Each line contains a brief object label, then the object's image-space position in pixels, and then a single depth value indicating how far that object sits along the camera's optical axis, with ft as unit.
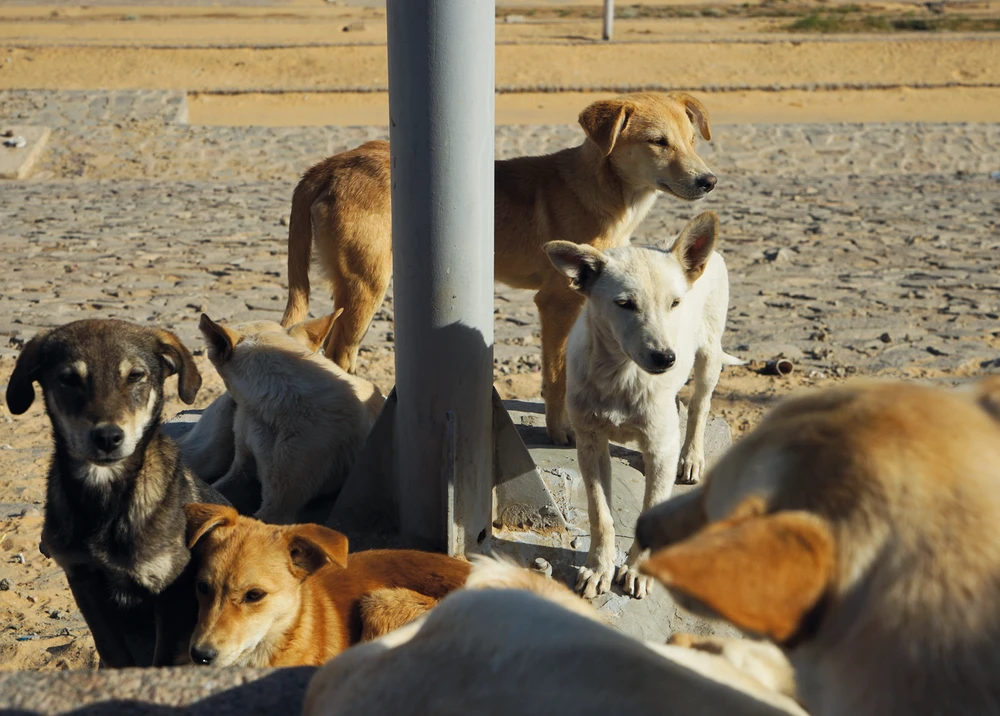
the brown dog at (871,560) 4.94
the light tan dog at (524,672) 6.44
